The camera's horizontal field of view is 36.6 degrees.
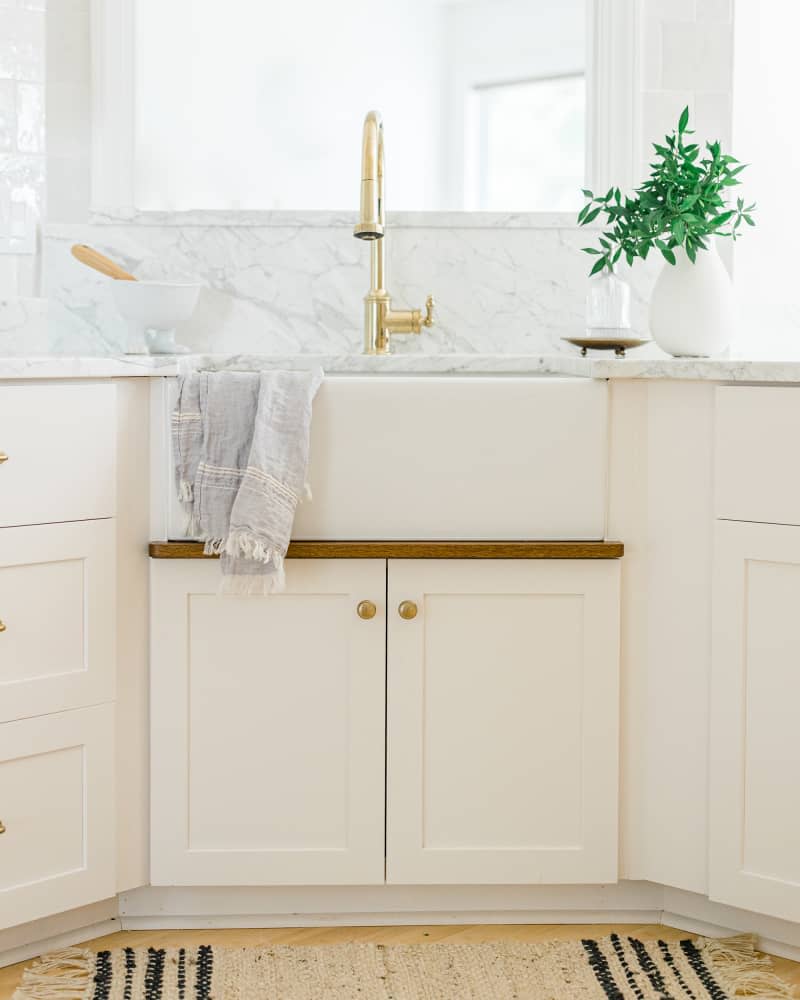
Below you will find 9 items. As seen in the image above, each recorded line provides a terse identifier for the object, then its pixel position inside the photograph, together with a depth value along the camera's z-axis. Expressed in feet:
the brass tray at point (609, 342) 6.65
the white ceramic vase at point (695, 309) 6.52
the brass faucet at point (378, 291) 6.98
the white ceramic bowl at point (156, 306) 6.96
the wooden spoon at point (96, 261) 6.89
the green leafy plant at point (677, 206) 6.46
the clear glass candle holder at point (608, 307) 7.11
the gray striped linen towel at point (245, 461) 5.49
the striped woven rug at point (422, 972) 5.39
